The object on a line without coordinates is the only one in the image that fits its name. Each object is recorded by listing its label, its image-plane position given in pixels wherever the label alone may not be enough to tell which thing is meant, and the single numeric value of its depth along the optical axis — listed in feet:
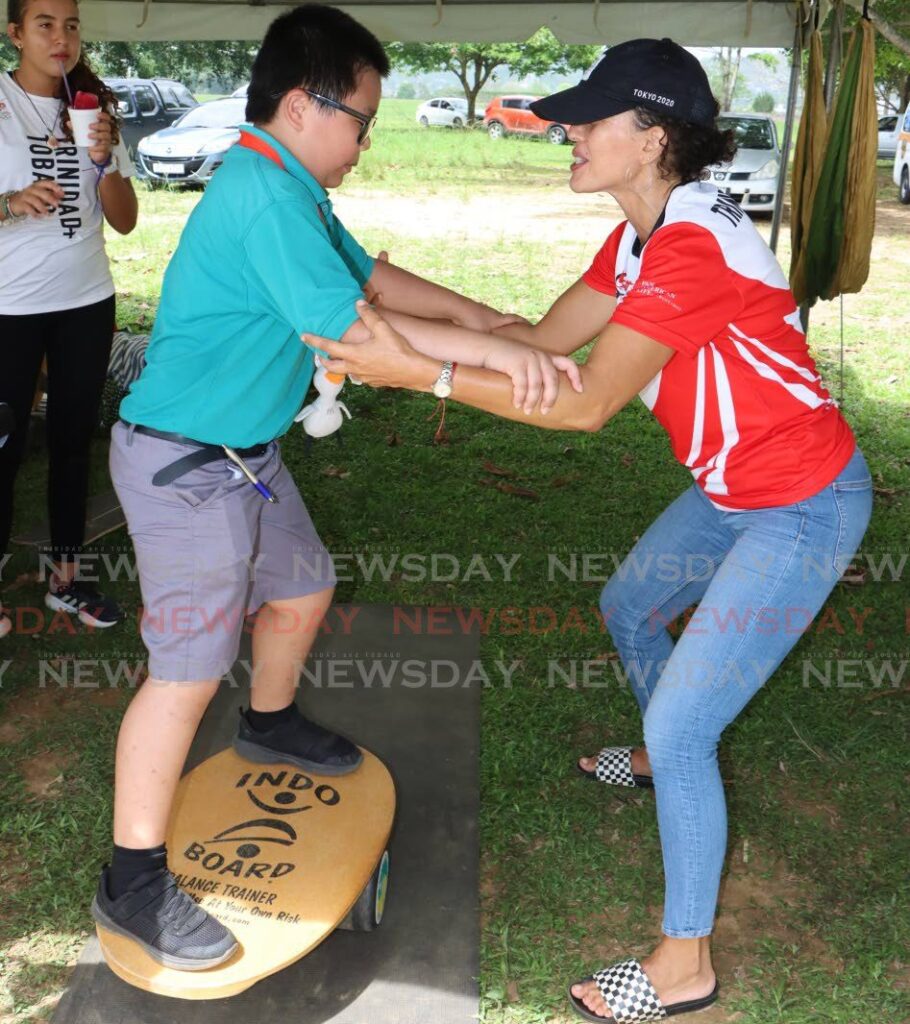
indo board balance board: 8.53
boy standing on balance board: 7.43
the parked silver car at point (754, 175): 55.16
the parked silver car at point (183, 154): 54.34
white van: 62.08
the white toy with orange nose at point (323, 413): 8.68
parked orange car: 97.96
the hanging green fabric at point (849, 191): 17.90
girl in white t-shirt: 12.69
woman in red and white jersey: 7.68
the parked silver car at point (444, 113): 107.96
